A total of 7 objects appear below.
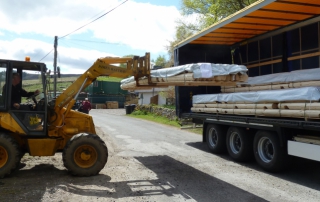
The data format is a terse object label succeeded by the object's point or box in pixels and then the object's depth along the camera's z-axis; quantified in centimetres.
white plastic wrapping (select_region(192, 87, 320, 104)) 673
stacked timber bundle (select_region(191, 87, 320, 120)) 671
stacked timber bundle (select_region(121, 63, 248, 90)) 751
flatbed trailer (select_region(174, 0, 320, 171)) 750
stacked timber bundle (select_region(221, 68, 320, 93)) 855
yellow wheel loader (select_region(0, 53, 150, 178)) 748
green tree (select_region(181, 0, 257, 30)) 2292
